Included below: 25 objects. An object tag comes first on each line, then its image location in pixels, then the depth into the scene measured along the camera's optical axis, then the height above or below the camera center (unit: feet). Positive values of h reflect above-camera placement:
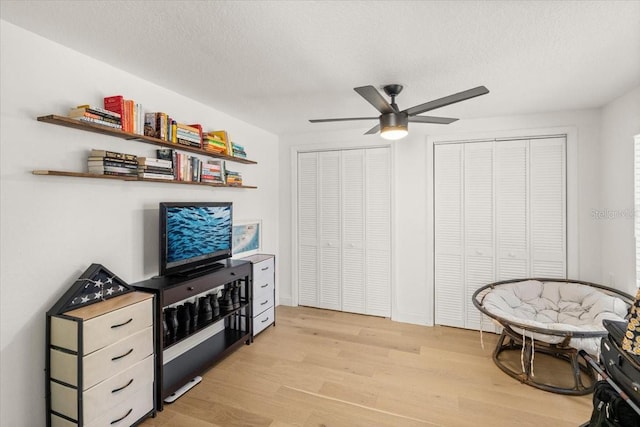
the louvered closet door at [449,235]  12.37 -0.91
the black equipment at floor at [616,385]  4.70 -2.79
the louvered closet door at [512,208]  11.58 +0.17
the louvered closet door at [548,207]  11.21 +0.21
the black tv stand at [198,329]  7.41 -3.89
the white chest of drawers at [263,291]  11.27 -3.03
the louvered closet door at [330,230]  14.14 -0.81
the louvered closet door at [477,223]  11.98 -0.41
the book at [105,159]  6.70 +1.20
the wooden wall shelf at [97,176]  5.85 +0.81
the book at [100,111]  6.29 +2.17
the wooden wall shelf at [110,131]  5.92 +1.81
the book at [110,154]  6.71 +1.32
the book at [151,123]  7.81 +2.30
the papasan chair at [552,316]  8.05 -3.11
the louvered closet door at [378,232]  13.33 -0.85
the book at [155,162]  7.45 +1.29
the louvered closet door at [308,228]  14.51 -0.73
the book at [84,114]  6.22 +2.05
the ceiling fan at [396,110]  6.44 +2.53
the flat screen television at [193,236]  8.11 -0.68
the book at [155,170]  7.47 +1.10
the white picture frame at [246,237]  12.01 -1.01
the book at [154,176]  7.46 +0.95
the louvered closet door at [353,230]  13.74 -0.80
